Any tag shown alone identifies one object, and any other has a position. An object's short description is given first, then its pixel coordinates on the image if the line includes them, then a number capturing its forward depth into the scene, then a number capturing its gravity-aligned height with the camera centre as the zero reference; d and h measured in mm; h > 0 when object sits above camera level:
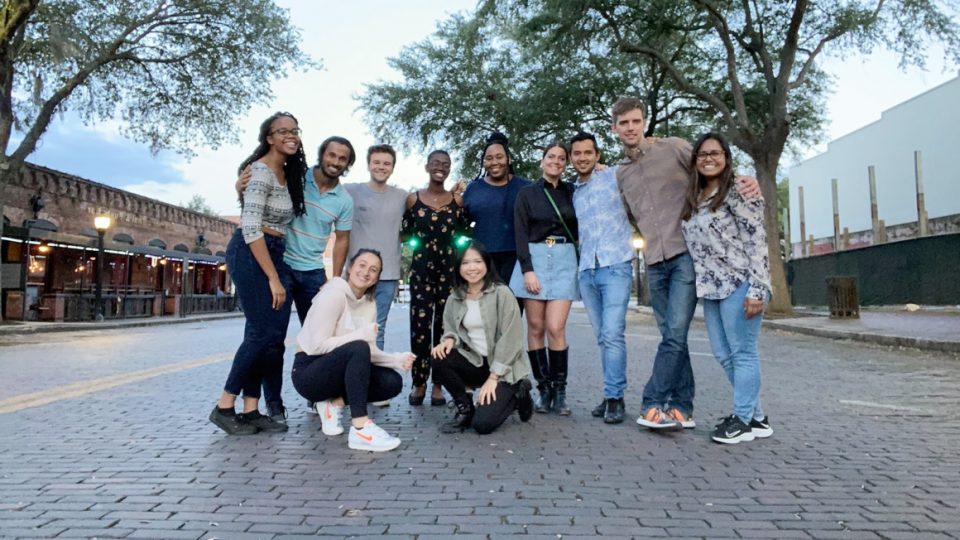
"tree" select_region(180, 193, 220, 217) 92038 +13942
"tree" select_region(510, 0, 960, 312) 17031 +7363
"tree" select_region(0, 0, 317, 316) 17766 +7327
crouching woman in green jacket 4289 -354
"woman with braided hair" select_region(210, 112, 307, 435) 4105 +242
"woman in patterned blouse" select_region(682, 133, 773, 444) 3963 +160
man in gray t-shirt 5293 +697
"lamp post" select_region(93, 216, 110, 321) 20556 +1433
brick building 20328 +1910
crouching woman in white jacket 3992 -371
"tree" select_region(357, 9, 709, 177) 21625 +7325
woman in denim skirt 4859 +304
